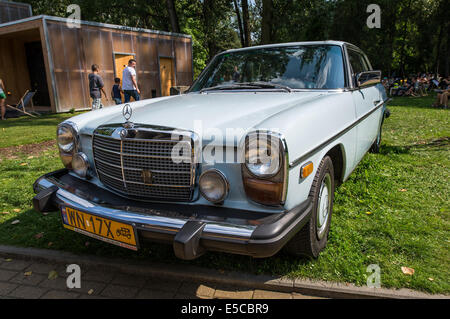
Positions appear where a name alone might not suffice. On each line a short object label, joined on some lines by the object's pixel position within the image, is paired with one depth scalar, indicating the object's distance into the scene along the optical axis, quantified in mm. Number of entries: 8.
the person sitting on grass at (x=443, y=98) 11617
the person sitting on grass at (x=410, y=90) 18266
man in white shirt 9462
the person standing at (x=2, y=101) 11274
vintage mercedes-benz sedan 1876
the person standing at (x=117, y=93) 10141
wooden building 12711
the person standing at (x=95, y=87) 9891
